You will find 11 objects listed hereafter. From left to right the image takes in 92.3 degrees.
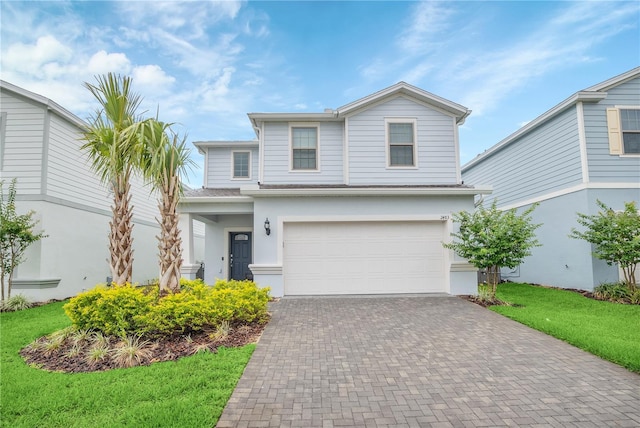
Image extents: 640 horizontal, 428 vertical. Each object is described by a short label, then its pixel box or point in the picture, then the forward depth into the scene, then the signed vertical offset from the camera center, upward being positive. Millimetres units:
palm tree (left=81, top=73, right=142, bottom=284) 5926 +1853
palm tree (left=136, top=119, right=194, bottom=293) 6014 +1283
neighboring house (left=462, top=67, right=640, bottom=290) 9617 +2386
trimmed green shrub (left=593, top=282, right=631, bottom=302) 8539 -1477
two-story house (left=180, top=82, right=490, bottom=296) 9391 +1302
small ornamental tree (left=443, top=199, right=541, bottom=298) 8156 +18
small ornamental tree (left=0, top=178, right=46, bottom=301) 8156 +175
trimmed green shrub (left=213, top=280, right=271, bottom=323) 5809 -1133
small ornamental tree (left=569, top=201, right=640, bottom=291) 8203 +84
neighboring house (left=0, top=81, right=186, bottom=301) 8992 +1724
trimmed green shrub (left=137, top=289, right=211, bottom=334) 5141 -1244
